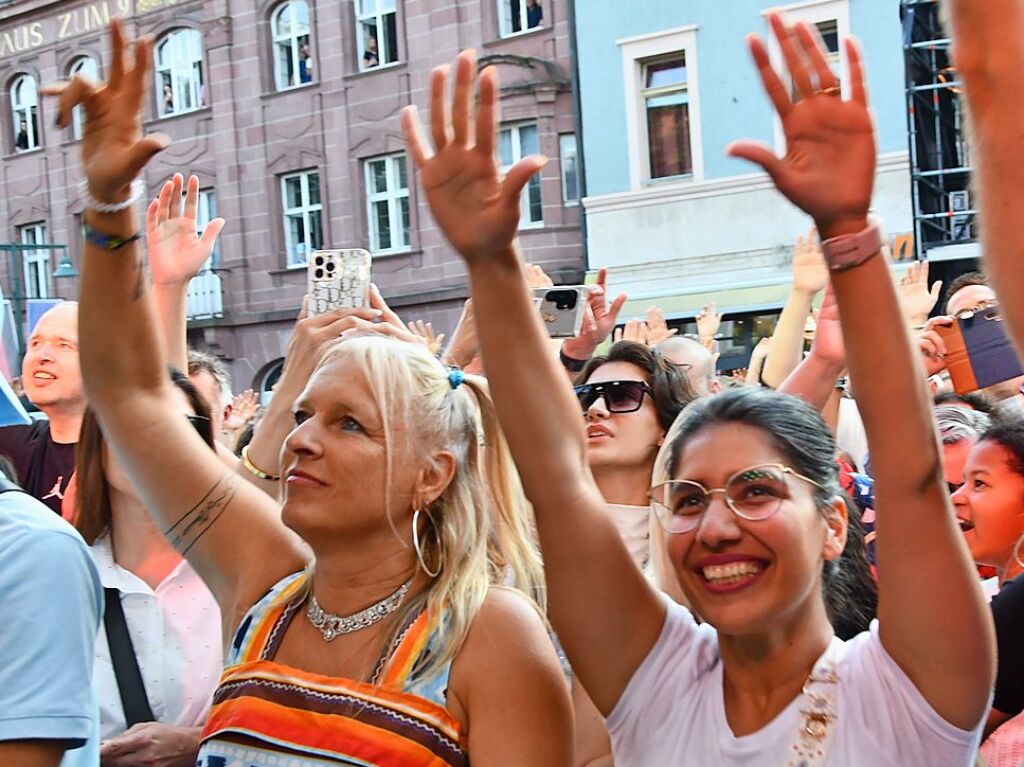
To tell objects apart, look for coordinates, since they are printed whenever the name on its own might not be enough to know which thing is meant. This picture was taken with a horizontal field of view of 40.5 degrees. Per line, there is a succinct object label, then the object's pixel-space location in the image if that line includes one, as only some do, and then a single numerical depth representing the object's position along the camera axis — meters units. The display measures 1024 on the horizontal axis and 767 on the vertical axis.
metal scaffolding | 12.81
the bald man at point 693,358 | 4.34
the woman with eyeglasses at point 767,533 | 1.74
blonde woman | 2.00
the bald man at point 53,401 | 4.10
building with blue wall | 14.74
